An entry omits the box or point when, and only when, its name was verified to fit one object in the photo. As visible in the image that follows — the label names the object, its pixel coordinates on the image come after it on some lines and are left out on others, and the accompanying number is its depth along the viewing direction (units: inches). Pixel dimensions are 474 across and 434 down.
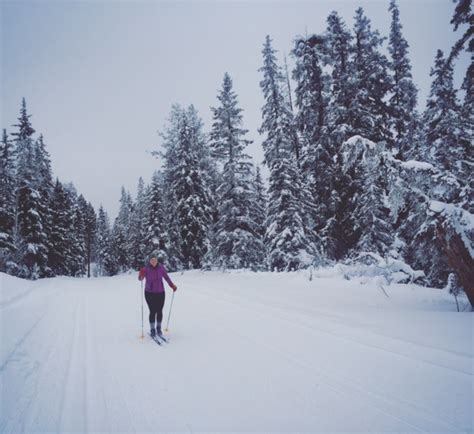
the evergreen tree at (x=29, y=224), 1017.5
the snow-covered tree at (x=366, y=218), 539.2
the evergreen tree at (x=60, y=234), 1281.0
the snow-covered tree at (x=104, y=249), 2146.9
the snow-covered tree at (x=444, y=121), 546.9
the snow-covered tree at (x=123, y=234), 2067.8
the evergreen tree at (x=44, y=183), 1128.2
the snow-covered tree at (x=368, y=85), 601.9
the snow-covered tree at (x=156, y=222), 1181.1
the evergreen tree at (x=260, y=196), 1034.1
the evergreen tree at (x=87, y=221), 2075.7
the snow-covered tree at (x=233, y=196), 755.4
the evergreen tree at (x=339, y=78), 606.2
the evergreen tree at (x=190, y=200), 946.1
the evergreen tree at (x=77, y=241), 1665.8
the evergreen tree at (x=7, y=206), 936.3
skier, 264.9
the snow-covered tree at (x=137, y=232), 1676.9
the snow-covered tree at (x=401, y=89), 678.5
